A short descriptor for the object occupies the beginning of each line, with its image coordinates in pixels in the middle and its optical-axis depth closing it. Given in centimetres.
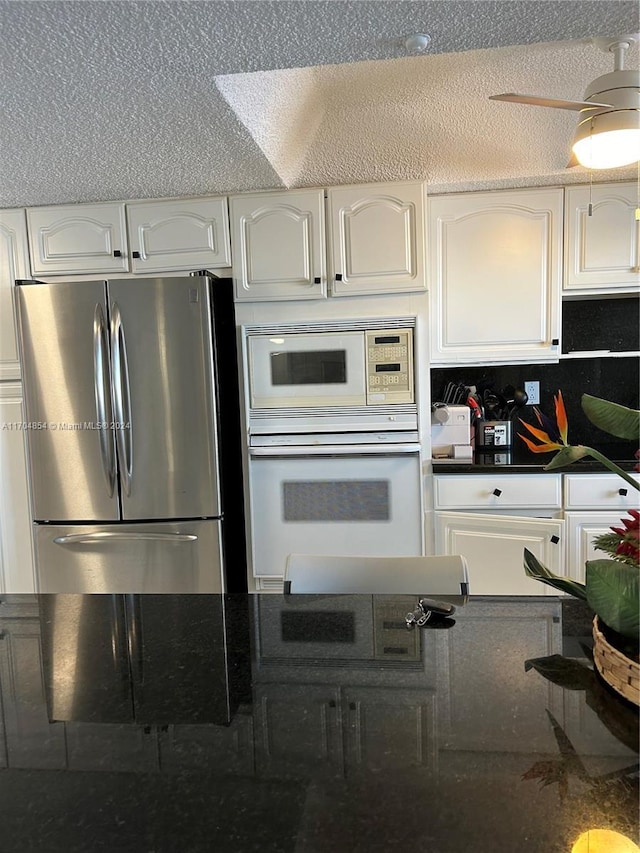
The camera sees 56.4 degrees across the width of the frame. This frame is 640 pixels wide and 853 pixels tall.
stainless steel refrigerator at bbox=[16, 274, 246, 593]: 246
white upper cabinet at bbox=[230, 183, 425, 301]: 257
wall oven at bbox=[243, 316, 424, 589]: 261
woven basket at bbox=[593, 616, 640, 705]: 78
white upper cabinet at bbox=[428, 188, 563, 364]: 270
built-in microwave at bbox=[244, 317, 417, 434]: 261
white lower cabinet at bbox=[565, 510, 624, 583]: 253
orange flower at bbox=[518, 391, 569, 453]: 74
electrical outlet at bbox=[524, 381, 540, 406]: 305
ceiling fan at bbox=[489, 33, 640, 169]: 145
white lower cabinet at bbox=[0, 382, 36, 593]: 275
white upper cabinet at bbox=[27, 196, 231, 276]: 264
